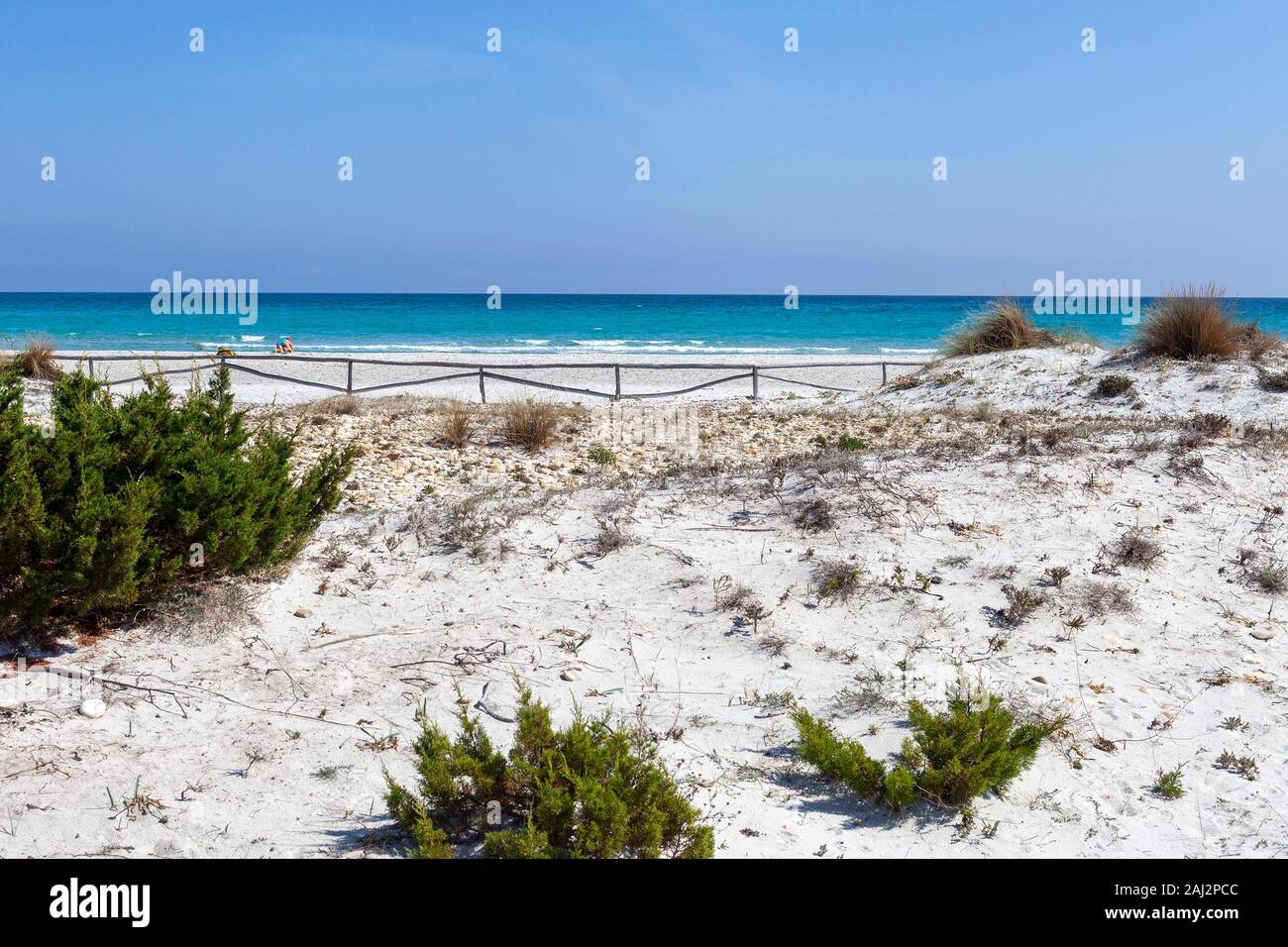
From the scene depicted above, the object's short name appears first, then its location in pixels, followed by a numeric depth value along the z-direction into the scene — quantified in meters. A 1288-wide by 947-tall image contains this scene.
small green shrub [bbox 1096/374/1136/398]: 13.80
